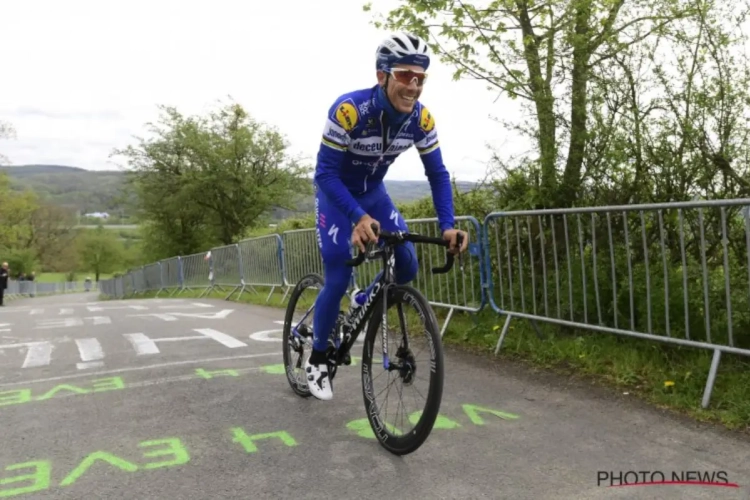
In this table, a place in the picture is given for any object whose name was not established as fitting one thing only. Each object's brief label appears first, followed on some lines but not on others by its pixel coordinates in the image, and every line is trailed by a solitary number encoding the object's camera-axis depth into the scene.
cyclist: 3.09
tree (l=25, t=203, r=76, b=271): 90.94
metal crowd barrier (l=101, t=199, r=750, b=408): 3.98
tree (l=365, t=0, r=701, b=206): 5.13
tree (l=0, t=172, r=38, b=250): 54.78
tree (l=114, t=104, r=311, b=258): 39.72
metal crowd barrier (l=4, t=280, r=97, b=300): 51.25
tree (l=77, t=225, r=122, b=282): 114.69
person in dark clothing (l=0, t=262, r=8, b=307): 24.73
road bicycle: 2.86
